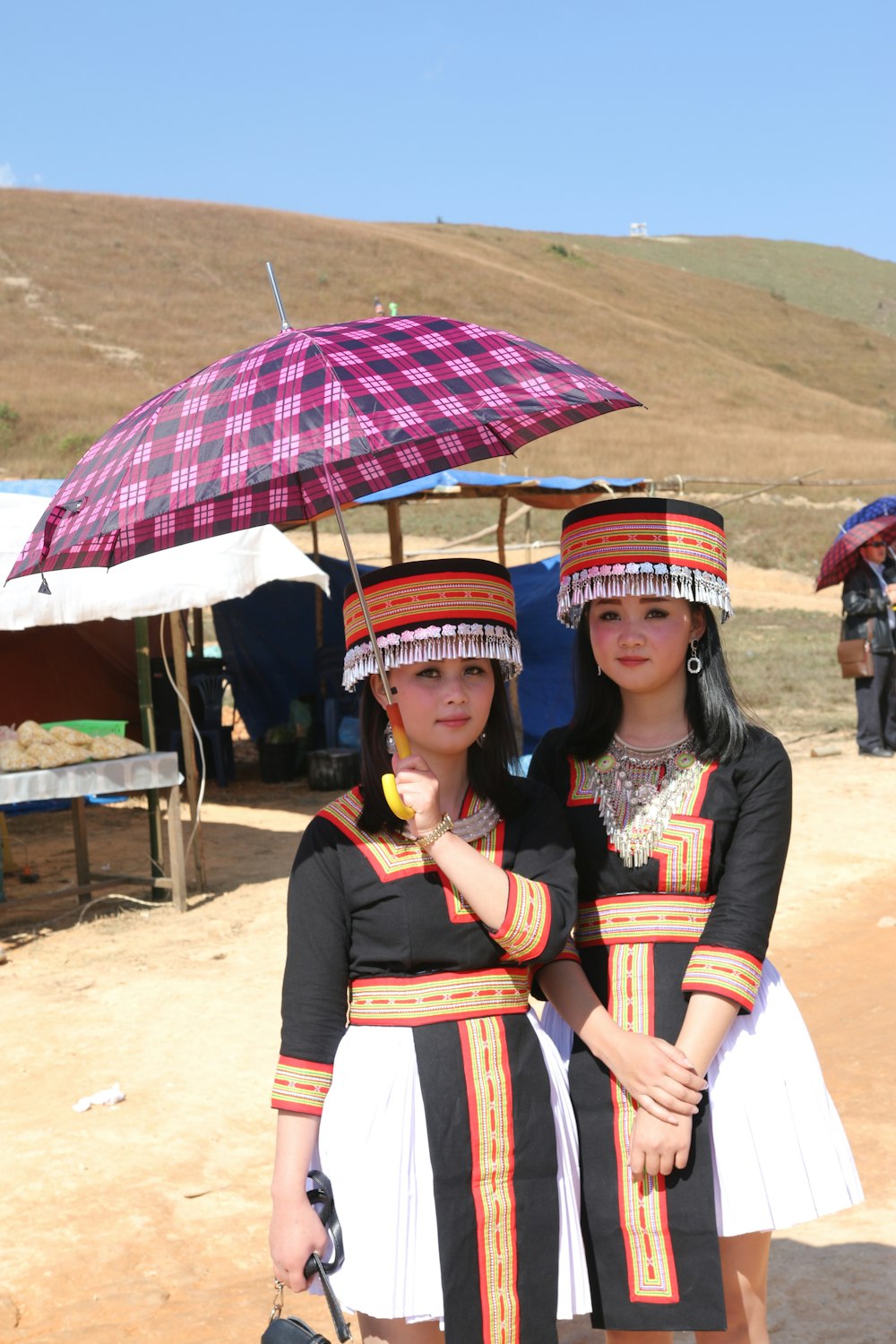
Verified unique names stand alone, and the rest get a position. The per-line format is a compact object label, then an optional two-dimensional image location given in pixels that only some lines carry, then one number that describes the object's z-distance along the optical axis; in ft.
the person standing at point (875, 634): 35.94
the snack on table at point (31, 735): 22.21
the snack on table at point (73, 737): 22.58
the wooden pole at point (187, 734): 24.00
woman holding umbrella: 6.07
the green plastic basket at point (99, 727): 26.00
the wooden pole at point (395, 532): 33.21
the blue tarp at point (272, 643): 39.81
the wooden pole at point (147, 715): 24.02
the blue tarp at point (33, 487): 32.55
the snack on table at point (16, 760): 21.30
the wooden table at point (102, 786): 21.03
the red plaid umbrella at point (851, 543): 35.96
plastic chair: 37.68
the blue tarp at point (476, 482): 30.78
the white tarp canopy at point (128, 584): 22.33
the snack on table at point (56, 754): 21.47
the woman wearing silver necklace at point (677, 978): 6.36
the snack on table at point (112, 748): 22.47
